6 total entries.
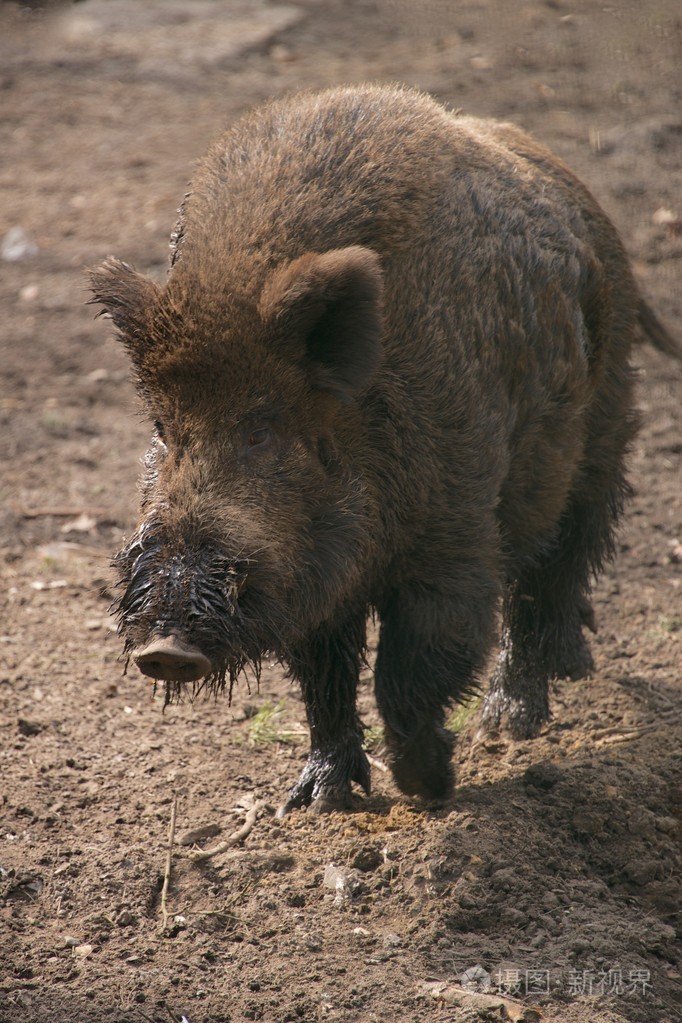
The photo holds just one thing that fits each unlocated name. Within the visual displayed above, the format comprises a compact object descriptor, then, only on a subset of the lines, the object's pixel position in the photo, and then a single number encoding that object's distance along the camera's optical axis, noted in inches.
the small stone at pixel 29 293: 723.4
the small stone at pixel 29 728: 390.6
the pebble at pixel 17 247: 761.6
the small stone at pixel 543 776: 354.3
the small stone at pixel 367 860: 322.7
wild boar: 279.7
